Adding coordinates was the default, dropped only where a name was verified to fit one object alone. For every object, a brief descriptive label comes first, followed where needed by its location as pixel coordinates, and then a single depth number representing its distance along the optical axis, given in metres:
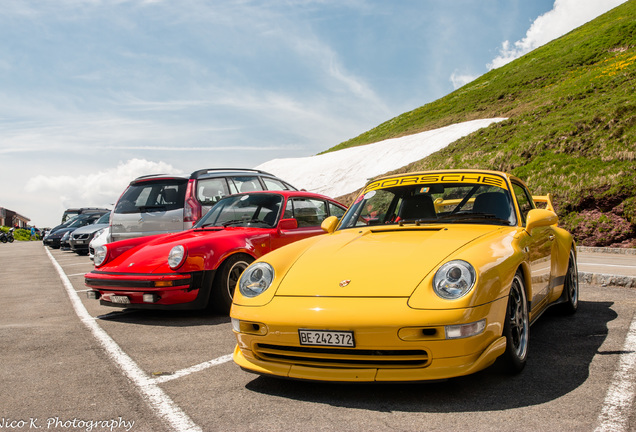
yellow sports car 3.12
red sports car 5.91
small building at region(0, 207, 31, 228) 82.34
